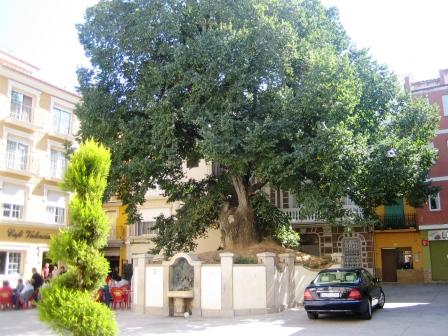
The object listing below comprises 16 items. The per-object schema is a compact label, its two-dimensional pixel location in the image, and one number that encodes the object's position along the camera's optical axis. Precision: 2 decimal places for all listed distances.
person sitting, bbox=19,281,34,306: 18.48
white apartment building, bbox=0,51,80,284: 27.17
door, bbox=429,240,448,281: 28.38
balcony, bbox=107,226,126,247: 33.50
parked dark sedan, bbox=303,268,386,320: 12.27
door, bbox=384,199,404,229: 29.81
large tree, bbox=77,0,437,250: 15.77
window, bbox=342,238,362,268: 29.66
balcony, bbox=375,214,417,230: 29.64
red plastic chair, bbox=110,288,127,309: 17.98
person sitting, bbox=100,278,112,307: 16.89
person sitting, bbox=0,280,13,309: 18.28
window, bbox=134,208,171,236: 31.98
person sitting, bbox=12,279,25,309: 18.66
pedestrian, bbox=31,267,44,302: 19.53
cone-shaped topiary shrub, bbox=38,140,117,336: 7.83
